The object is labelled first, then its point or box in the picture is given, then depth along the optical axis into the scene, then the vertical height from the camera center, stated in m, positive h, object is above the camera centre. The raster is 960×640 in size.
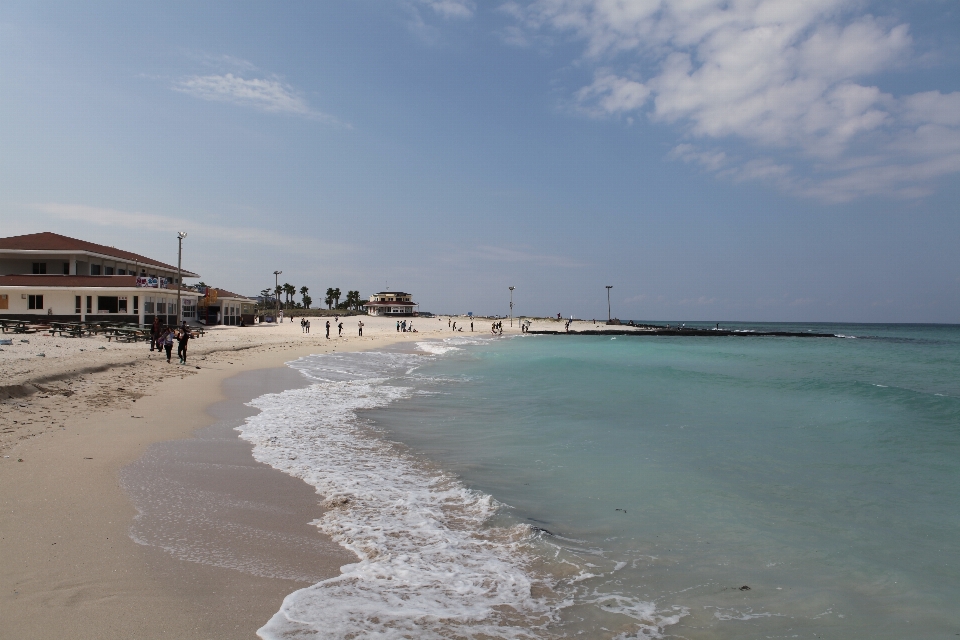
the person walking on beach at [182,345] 18.66 -0.85
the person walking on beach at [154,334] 22.29 -0.55
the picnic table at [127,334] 26.11 -0.65
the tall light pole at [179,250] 33.84 +4.67
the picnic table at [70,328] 25.84 -0.38
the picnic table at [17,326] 25.77 -0.26
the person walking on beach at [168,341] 18.91 -0.72
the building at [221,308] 50.25 +1.30
